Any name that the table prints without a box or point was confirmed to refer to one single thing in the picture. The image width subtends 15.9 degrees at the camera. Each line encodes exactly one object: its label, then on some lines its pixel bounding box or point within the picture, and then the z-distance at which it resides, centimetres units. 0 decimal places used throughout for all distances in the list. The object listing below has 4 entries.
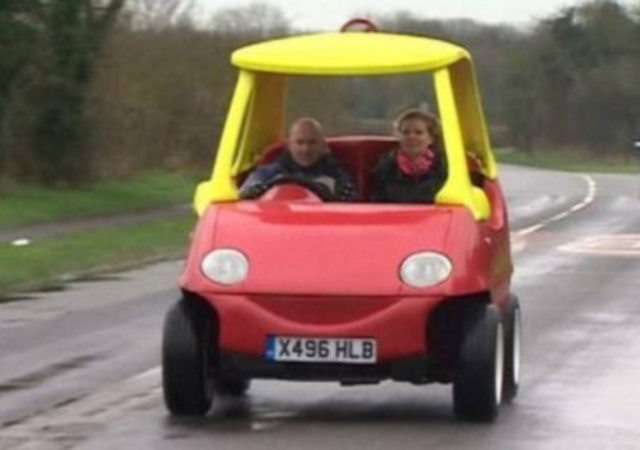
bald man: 1310
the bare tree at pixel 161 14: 5103
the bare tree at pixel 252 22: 5184
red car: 1186
